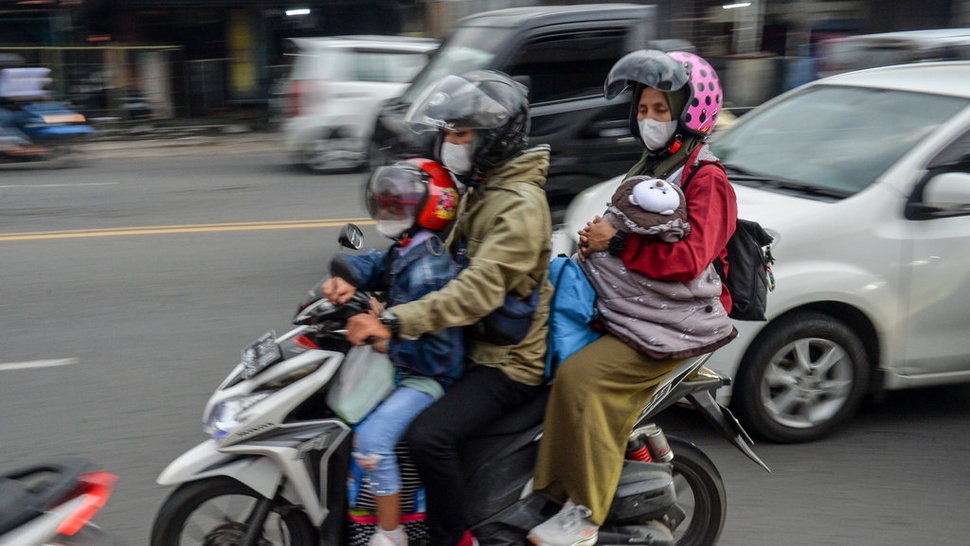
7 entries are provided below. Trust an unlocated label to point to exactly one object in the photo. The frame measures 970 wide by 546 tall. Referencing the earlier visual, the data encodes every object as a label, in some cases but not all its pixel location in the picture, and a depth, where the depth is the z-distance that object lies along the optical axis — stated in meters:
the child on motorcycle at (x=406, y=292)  2.96
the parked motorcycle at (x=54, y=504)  2.27
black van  7.57
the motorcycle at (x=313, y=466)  3.02
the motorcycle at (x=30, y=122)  13.56
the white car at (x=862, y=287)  4.52
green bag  3.11
